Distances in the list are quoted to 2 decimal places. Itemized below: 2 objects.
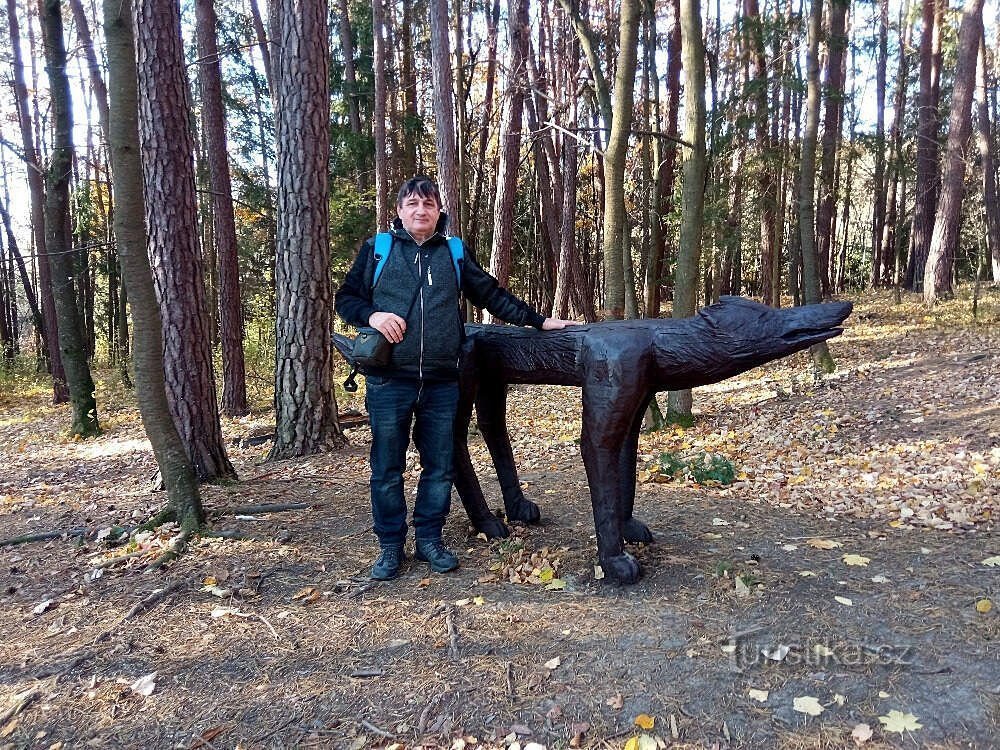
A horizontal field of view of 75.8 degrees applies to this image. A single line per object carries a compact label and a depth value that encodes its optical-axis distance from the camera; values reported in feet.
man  11.60
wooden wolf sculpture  10.61
